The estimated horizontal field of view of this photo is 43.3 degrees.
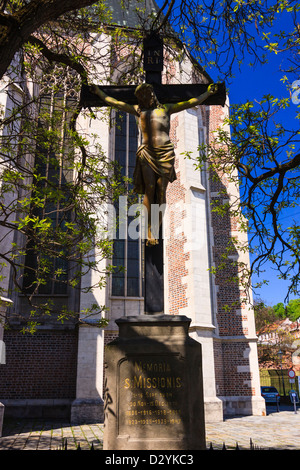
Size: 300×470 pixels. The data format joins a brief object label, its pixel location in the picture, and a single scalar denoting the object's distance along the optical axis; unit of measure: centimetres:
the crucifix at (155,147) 414
